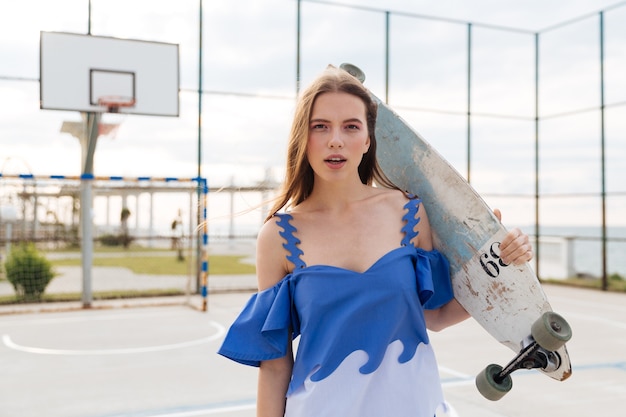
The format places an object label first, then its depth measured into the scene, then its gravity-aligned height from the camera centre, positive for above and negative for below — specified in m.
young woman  1.34 -0.16
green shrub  9.48 -1.00
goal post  9.12 -0.30
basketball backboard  9.55 +2.07
